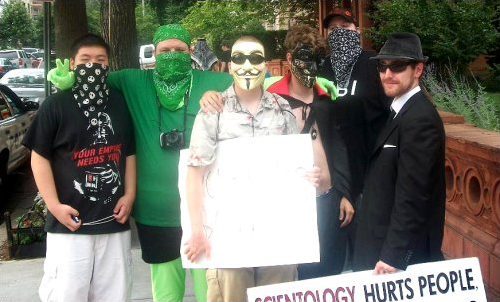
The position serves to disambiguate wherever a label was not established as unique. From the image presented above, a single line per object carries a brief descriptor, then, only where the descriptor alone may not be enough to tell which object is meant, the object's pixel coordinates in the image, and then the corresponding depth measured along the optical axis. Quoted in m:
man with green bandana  3.63
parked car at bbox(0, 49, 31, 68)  37.74
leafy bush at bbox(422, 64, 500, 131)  6.34
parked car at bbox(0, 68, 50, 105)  15.37
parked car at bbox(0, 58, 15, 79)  33.21
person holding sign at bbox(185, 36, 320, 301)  3.20
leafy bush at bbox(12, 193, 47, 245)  6.62
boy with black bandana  3.48
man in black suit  2.98
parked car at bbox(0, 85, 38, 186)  9.08
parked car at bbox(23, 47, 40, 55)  52.72
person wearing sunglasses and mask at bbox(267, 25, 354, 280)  3.53
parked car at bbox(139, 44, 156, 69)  19.63
